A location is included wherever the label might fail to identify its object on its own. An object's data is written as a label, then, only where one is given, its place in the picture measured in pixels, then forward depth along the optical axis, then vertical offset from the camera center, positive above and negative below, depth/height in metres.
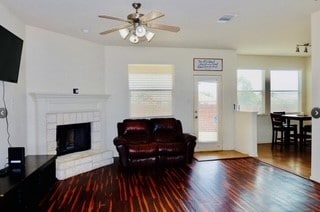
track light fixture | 4.87 +1.27
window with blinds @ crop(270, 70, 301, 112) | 6.61 +0.34
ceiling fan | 2.54 +0.93
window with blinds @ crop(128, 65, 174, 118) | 5.20 +0.31
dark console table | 2.19 -0.94
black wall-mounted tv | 2.61 +0.63
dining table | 5.47 -0.43
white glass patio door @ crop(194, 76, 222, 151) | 5.47 -0.25
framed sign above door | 5.44 +0.95
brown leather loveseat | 4.21 -0.80
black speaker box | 2.60 -0.66
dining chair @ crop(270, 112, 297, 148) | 5.93 -0.75
